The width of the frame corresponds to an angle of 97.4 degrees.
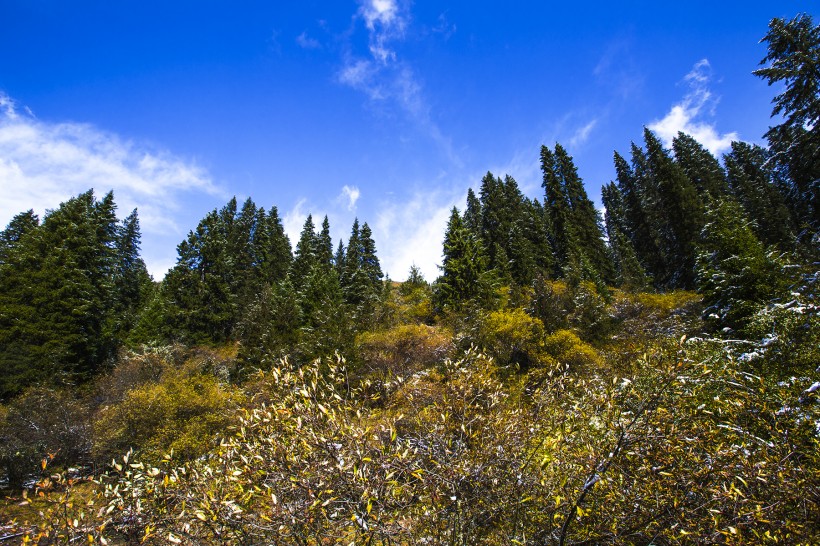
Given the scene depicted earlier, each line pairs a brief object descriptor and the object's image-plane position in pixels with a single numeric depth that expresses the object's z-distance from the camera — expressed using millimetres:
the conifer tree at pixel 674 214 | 34969
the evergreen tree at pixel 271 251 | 50219
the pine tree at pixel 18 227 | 42344
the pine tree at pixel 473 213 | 56731
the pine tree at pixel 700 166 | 43459
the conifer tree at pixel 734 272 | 15750
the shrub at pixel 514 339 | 20609
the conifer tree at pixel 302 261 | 46075
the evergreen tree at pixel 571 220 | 41231
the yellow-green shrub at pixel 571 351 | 18641
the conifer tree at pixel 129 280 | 40000
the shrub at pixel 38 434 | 17438
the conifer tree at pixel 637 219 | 45519
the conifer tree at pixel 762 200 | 33844
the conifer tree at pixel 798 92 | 18250
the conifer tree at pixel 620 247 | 35781
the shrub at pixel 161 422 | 16516
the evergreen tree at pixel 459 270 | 31594
